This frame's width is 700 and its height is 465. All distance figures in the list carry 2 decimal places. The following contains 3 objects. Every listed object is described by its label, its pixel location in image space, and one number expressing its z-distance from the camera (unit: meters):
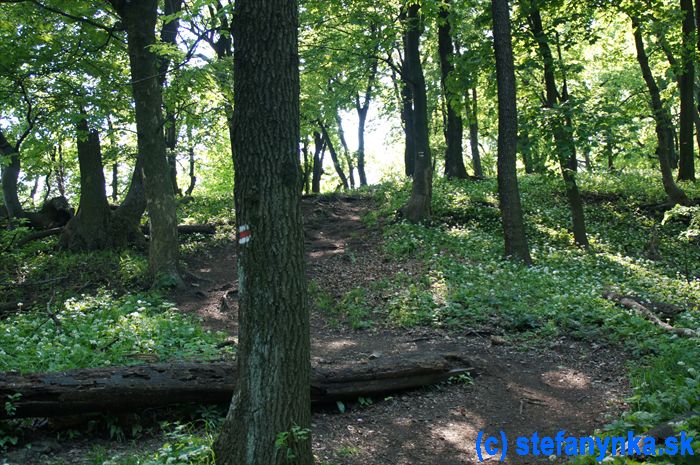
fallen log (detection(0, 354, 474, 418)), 5.27
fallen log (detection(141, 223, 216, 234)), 16.80
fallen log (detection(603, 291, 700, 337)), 7.51
